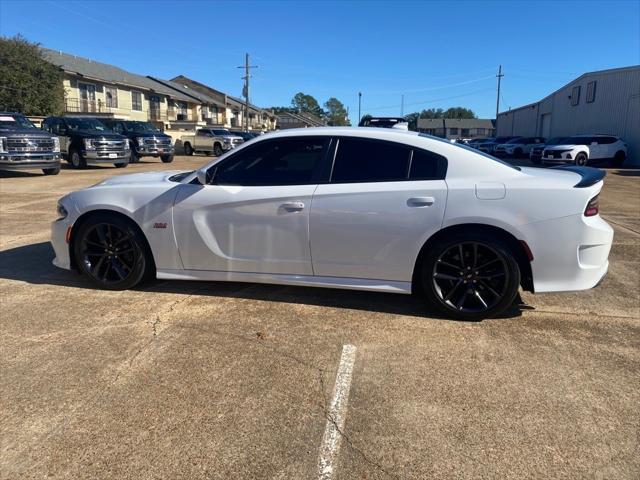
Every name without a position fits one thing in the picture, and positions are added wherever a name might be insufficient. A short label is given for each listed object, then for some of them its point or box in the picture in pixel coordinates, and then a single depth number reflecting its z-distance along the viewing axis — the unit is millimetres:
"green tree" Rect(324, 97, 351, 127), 152900
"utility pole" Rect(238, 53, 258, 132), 58712
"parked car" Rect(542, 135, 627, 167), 22859
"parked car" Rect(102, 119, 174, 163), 22766
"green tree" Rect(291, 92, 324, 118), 154625
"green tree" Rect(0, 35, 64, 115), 33219
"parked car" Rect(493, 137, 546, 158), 32581
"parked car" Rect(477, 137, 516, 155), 36712
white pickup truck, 30969
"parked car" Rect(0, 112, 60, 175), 14359
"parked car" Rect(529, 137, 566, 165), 25400
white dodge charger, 3738
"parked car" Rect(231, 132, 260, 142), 32938
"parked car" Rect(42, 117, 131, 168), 18188
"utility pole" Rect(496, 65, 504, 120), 59350
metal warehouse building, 26734
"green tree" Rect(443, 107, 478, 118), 171000
